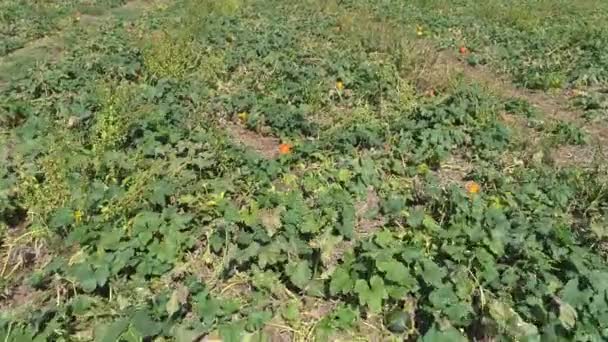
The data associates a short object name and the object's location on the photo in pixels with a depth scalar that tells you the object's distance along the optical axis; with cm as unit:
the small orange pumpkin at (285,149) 439
